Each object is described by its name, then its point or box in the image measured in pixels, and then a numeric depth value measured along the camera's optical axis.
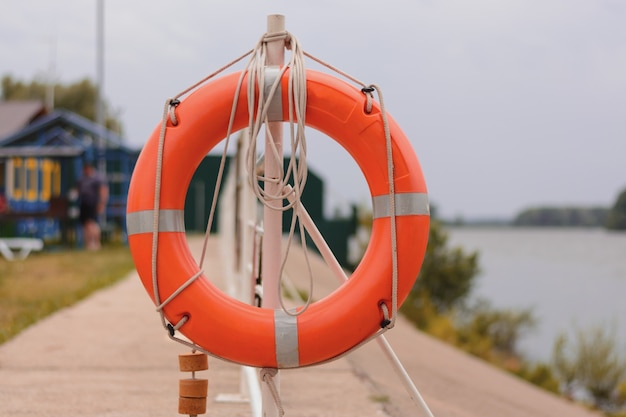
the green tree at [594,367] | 9.28
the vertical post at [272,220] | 2.39
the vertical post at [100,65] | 16.62
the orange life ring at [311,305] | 2.24
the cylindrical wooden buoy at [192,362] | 2.47
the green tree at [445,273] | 14.03
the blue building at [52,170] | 13.45
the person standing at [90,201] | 12.16
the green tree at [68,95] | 39.09
